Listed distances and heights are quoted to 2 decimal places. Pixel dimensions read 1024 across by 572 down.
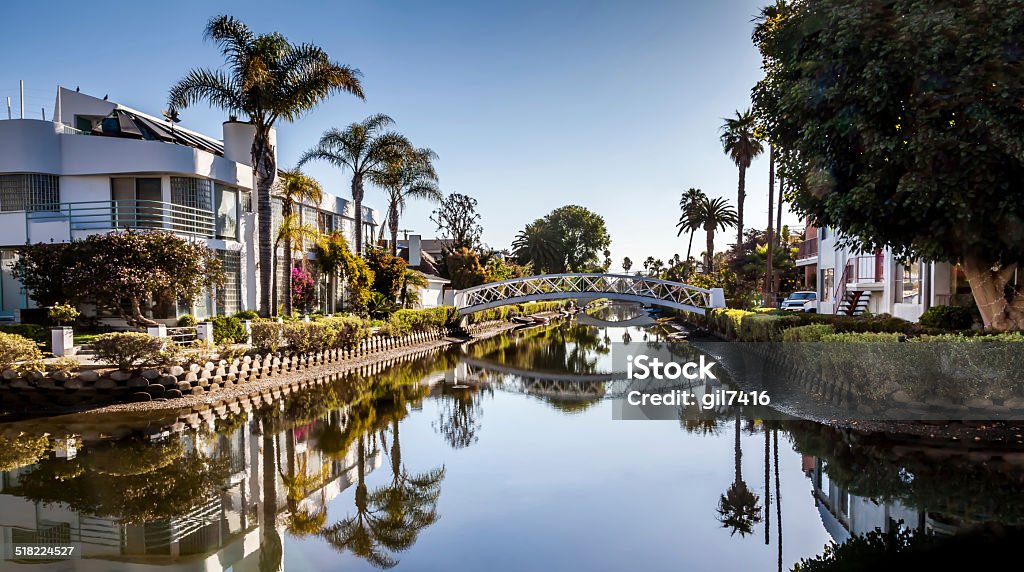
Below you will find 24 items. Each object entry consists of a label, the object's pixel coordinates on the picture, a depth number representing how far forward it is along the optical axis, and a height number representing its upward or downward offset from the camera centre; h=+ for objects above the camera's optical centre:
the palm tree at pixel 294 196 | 26.67 +3.14
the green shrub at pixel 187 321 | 23.12 -1.83
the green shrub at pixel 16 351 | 16.22 -2.01
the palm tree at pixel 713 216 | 66.38 +5.12
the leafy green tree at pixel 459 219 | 62.84 +4.72
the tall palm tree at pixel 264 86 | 23.70 +6.77
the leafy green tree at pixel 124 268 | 20.03 +0.04
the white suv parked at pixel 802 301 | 38.53 -2.14
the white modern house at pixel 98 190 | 24.00 +2.97
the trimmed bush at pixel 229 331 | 22.61 -2.17
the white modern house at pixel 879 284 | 22.23 -0.70
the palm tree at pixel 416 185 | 41.34 +5.30
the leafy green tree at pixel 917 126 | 12.89 +2.98
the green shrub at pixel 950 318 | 18.27 -1.45
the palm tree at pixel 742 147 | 44.97 +8.29
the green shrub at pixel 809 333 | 17.94 -1.87
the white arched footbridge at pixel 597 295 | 41.38 -1.78
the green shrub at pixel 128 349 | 16.34 -1.98
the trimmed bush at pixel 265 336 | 21.97 -2.26
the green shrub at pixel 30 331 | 19.77 -1.86
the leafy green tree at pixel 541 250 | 89.00 +2.39
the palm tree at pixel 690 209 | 68.19 +6.17
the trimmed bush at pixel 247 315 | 24.64 -1.75
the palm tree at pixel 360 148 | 36.34 +6.65
